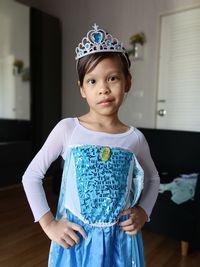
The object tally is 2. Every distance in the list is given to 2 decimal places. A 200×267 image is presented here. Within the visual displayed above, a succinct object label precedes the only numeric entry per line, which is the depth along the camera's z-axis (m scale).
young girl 0.67
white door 2.79
